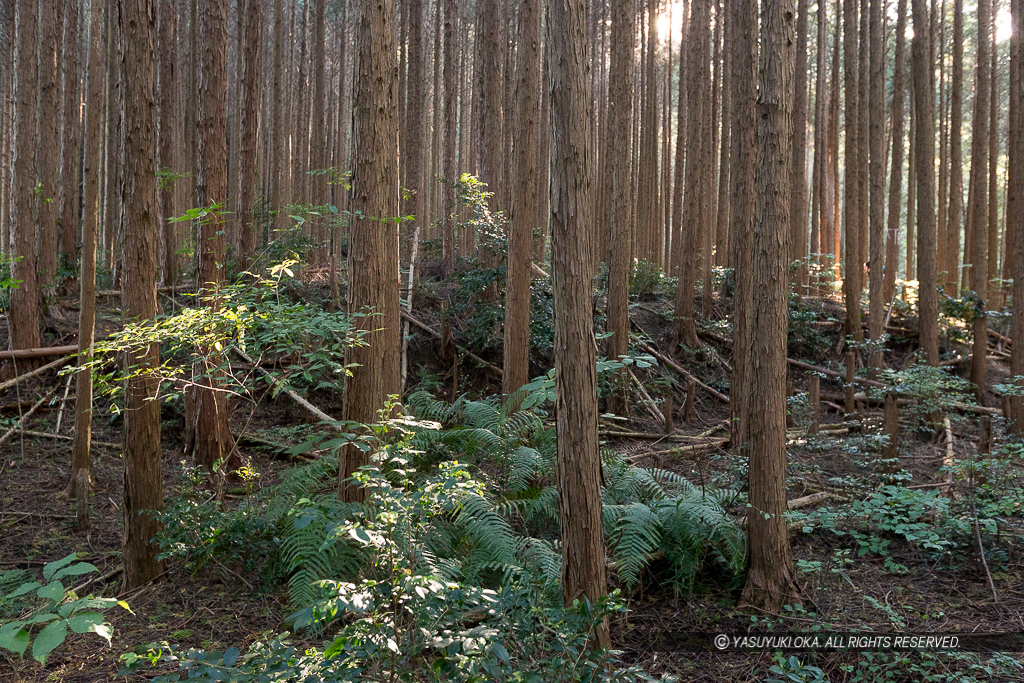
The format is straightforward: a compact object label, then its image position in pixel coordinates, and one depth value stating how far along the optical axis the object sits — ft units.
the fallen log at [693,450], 24.89
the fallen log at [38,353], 26.45
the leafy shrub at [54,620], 6.22
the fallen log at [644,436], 28.01
